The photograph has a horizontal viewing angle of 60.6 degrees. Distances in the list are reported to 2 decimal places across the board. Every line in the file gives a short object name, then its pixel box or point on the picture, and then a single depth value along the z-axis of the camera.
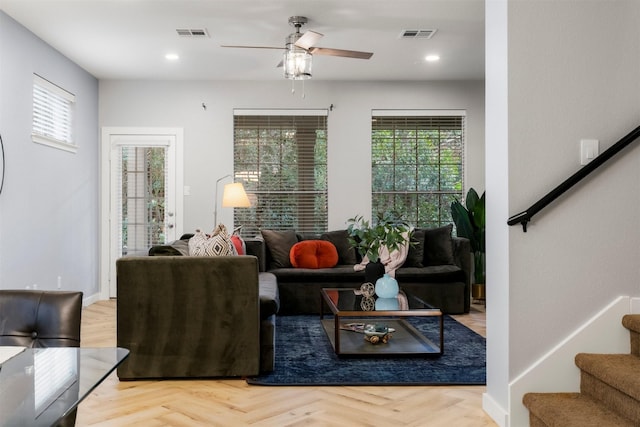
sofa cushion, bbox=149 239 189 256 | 3.65
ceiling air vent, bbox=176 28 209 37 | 4.84
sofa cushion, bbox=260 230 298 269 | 5.90
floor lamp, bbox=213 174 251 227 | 6.02
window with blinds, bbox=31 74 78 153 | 5.13
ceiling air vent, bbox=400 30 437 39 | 4.91
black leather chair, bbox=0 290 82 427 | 1.63
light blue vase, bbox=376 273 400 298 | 4.10
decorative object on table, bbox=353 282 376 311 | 3.88
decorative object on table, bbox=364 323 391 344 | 3.96
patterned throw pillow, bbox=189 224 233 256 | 4.16
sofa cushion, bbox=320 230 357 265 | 6.07
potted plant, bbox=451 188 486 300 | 6.23
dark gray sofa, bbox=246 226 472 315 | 5.49
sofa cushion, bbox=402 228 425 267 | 5.86
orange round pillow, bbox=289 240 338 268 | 5.75
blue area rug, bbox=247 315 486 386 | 3.26
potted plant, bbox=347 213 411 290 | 4.13
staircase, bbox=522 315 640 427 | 2.08
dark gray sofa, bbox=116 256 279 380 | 3.28
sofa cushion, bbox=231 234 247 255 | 5.23
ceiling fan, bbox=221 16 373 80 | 4.34
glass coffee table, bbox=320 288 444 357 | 3.66
